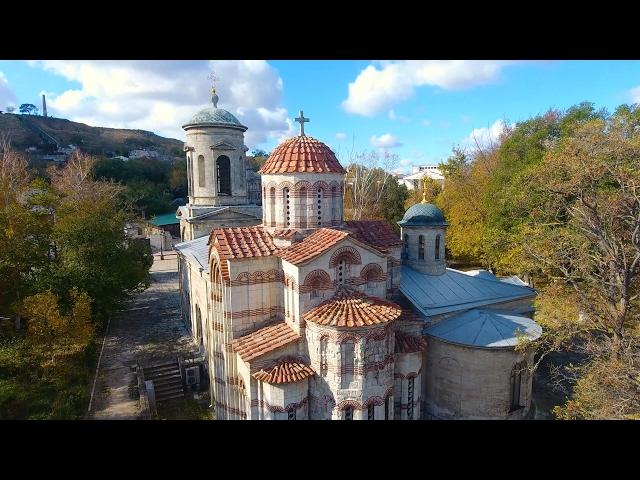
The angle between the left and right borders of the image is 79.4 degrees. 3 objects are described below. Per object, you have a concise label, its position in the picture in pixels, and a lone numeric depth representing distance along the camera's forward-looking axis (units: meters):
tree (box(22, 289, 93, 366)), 14.06
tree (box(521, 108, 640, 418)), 9.40
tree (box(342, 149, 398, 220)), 35.56
